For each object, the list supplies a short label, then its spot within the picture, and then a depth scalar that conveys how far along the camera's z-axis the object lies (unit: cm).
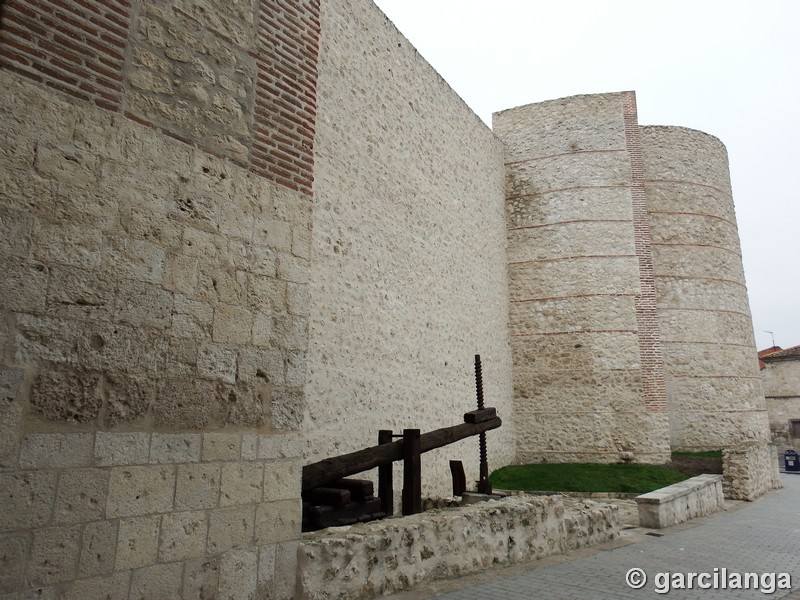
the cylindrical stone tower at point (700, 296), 1288
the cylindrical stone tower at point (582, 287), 1208
